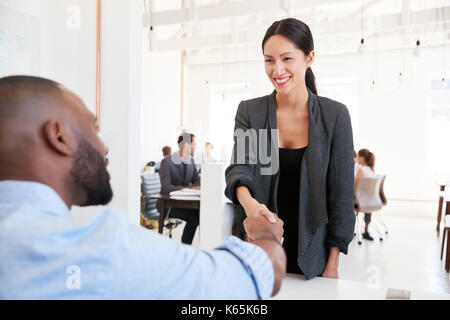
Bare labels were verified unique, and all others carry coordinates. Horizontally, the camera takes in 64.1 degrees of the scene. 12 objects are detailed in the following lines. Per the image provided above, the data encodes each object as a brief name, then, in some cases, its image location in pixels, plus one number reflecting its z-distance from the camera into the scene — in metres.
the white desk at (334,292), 0.83
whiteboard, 1.79
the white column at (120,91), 2.07
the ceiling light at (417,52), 5.79
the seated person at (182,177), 4.21
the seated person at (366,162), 5.39
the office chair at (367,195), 5.00
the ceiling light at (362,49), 5.36
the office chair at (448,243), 3.80
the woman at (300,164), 1.10
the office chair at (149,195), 4.31
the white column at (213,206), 3.32
